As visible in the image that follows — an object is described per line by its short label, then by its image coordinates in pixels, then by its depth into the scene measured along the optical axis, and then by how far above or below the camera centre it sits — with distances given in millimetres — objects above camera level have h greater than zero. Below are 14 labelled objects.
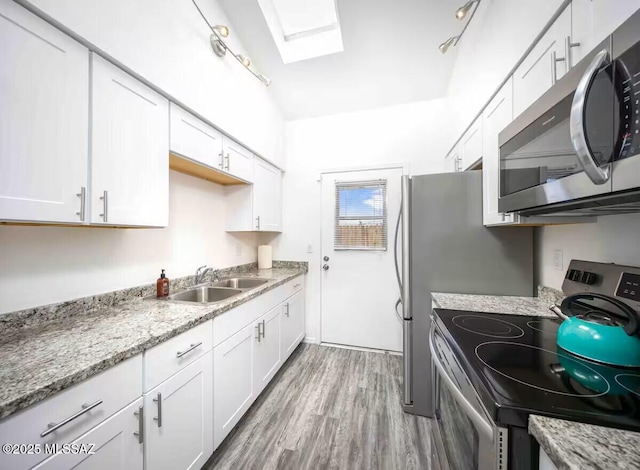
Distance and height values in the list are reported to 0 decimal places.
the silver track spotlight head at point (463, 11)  1577 +1459
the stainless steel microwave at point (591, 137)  561 +272
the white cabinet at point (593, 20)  671 +652
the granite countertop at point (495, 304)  1345 -409
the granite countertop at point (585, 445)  434 -404
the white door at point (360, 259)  2777 -281
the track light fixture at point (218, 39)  1769 +1463
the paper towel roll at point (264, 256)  2982 -266
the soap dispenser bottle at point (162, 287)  1659 -359
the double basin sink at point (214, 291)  1864 -469
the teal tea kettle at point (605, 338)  750 -332
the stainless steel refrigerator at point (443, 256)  1620 -145
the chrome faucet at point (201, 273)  2087 -336
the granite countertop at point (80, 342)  675 -414
